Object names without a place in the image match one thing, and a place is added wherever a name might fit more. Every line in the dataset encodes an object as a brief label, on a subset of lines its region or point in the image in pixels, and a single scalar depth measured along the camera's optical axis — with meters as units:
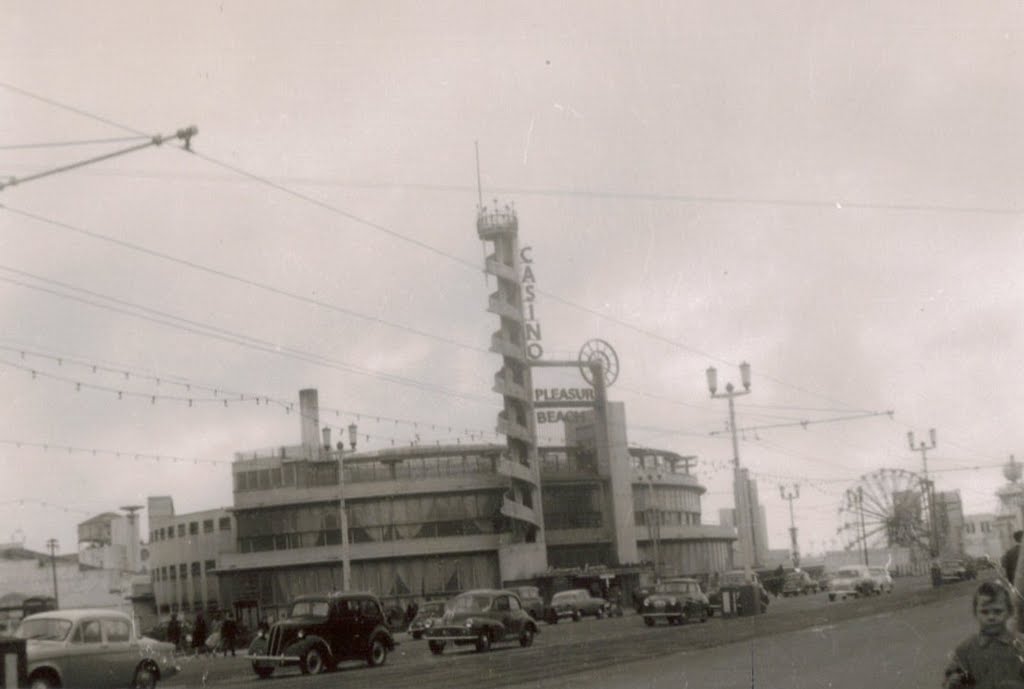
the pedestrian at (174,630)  43.40
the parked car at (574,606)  58.94
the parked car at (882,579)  61.53
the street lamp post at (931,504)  95.12
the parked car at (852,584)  59.97
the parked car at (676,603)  42.56
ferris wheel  101.38
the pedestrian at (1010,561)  15.35
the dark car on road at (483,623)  31.94
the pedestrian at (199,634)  44.84
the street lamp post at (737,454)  46.16
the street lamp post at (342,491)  53.30
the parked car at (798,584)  77.19
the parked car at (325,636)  27.36
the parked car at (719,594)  45.75
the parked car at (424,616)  50.50
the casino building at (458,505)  81.94
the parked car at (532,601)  54.22
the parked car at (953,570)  71.56
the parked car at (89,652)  21.41
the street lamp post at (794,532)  100.00
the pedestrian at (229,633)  43.84
